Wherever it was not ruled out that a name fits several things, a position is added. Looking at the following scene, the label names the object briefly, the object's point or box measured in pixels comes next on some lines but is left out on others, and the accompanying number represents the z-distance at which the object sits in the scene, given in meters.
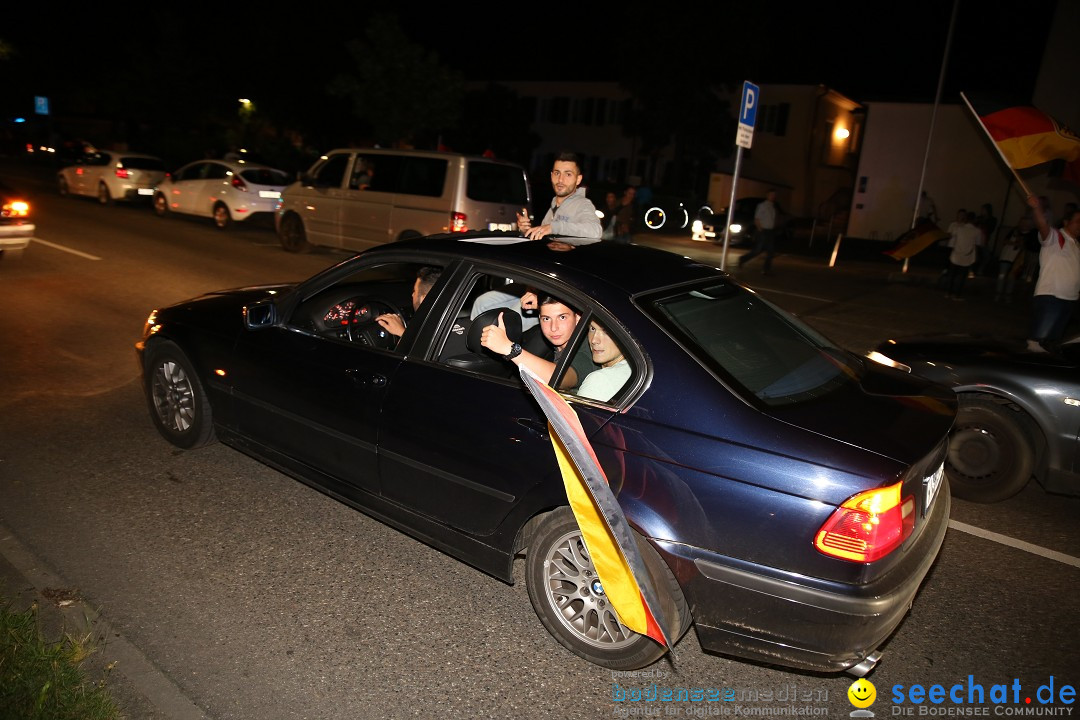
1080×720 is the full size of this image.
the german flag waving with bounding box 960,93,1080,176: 7.70
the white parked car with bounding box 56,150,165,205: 19.88
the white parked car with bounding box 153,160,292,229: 16.34
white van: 11.32
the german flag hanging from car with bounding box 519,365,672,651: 2.74
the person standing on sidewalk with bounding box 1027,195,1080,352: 7.05
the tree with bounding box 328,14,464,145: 26.20
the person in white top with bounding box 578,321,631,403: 3.20
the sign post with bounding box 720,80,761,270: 8.91
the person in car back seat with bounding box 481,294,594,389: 3.32
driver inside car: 4.22
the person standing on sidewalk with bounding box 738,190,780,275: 15.62
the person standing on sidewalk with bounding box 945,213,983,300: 14.00
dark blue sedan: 2.67
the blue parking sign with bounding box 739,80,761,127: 9.04
